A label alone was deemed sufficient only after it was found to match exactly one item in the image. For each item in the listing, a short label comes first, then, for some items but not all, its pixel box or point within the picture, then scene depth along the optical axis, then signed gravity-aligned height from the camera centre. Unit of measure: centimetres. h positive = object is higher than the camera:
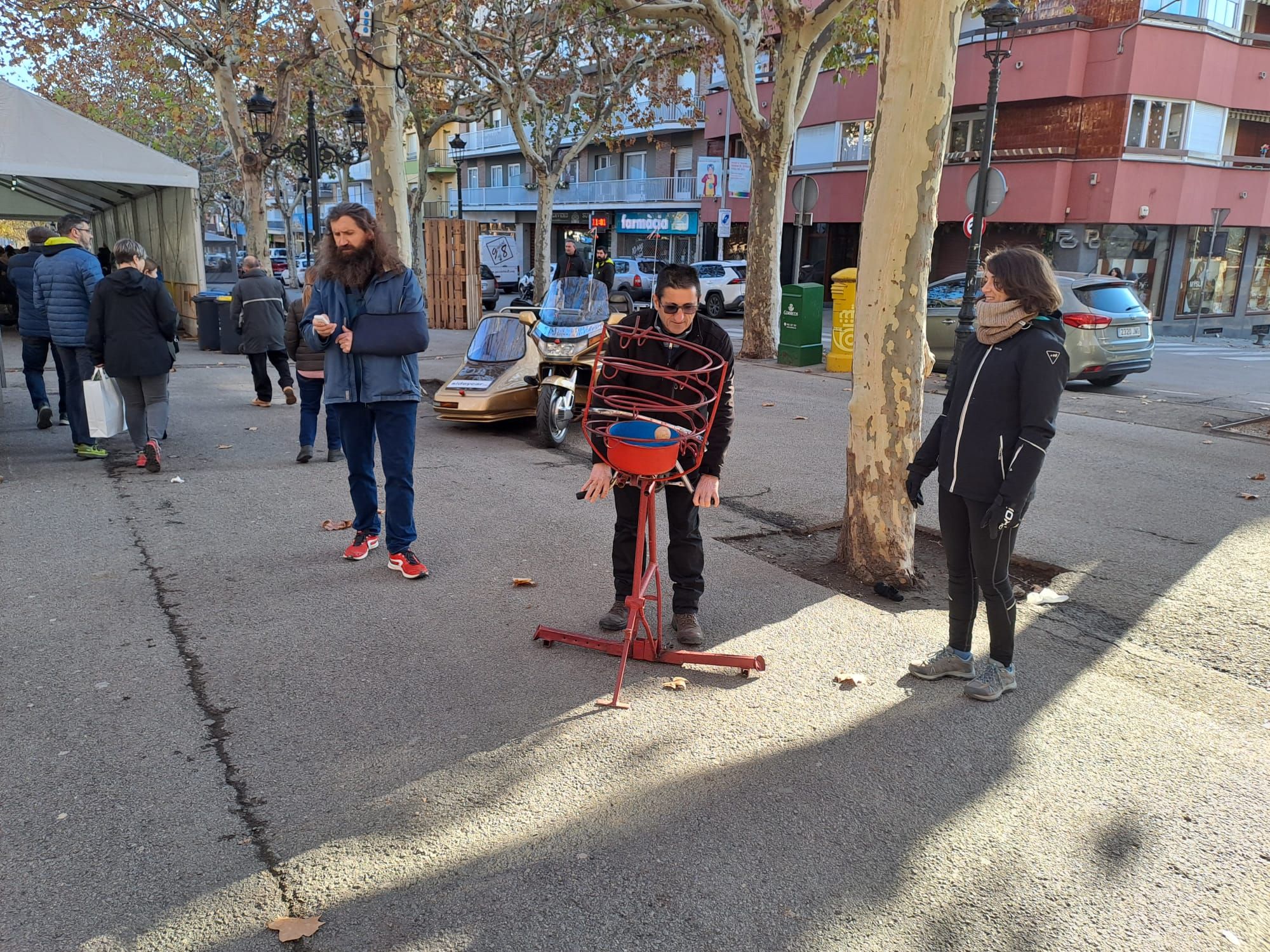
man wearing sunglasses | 402 -97
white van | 3234 -40
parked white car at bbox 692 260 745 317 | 2884 -105
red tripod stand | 365 -70
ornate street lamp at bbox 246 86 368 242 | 1659 +195
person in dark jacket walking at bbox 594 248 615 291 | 2250 -47
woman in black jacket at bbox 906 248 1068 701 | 366 -66
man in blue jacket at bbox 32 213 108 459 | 785 -43
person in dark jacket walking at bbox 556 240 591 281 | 1738 -28
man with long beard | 507 -51
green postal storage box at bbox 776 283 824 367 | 1545 -113
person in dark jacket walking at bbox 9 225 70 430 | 862 -84
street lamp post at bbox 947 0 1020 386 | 1311 +118
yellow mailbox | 1419 -101
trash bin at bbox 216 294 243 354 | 1641 -160
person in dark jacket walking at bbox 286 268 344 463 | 777 -128
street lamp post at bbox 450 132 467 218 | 2850 +320
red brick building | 2488 +323
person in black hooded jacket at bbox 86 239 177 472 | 743 -73
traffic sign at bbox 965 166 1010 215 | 1475 +105
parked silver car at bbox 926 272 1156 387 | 1294 -88
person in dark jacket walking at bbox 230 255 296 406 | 1058 -86
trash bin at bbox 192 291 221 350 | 1670 -142
